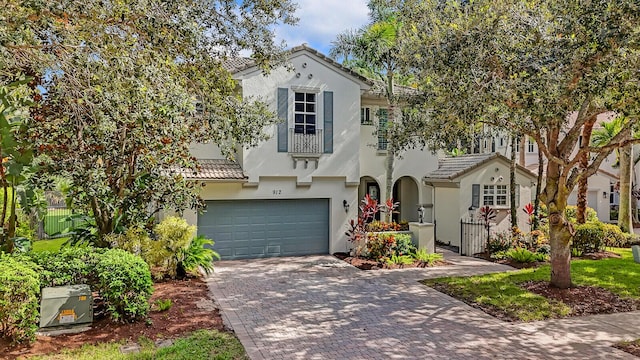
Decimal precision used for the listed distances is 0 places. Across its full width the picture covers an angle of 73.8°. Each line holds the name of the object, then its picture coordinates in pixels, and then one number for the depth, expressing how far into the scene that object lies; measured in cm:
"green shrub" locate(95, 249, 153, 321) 831
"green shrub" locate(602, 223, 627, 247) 1962
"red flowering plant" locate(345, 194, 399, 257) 1658
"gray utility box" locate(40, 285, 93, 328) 785
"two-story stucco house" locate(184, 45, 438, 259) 1628
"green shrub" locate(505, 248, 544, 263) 1555
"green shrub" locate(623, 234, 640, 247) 1983
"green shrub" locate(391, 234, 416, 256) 1608
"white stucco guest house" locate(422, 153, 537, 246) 1928
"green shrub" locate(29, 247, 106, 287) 819
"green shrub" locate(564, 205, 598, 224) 2281
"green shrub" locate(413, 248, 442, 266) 1554
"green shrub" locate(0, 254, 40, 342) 715
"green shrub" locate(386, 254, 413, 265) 1538
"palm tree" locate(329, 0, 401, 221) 1762
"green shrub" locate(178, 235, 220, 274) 1298
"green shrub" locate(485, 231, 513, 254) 1714
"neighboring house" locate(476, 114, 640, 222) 2961
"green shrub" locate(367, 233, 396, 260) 1584
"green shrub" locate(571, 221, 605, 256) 1759
